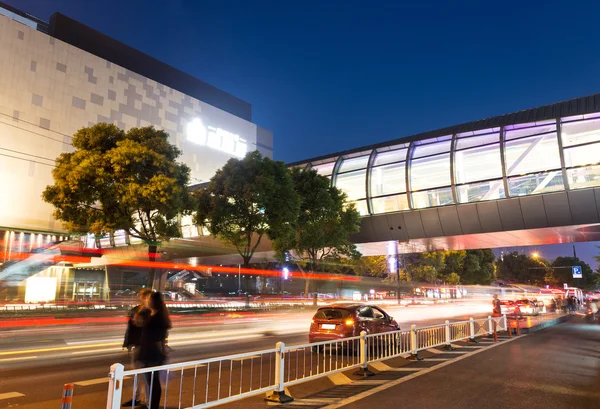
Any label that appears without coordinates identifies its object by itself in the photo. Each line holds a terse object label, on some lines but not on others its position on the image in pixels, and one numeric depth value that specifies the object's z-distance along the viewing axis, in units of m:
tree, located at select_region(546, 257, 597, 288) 96.50
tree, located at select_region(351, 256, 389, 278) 53.05
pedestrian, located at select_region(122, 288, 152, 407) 7.09
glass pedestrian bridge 23.11
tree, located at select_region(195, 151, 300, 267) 25.17
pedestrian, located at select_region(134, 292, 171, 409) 6.63
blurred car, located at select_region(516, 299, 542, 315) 33.78
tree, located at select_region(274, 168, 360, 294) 28.02
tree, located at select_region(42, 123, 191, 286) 20.78
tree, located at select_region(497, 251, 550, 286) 93.31
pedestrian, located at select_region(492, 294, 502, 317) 19.22
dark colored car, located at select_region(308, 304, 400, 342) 13.35
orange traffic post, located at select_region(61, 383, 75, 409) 4.46
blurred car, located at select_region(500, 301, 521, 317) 34.02
